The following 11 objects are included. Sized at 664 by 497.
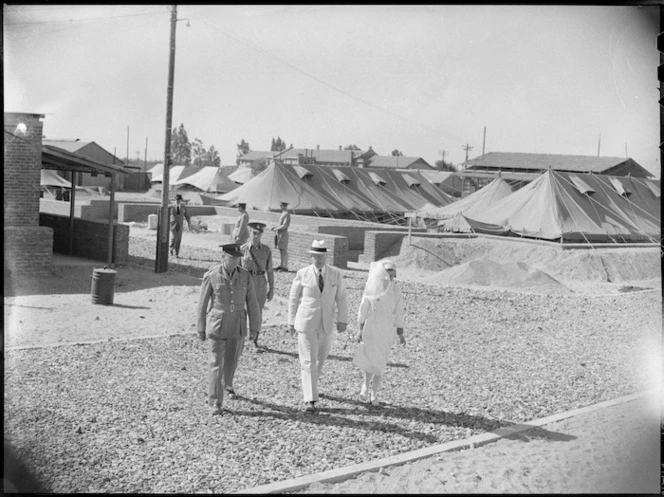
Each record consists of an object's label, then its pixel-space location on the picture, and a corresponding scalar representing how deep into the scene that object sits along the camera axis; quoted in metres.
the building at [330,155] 73.56
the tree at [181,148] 61.31
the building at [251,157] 65.00
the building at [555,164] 39.19
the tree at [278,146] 66.34
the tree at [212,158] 62.93
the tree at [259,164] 59.92
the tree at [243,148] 74.67
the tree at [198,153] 62.59
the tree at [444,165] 77.12
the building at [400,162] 80.06
